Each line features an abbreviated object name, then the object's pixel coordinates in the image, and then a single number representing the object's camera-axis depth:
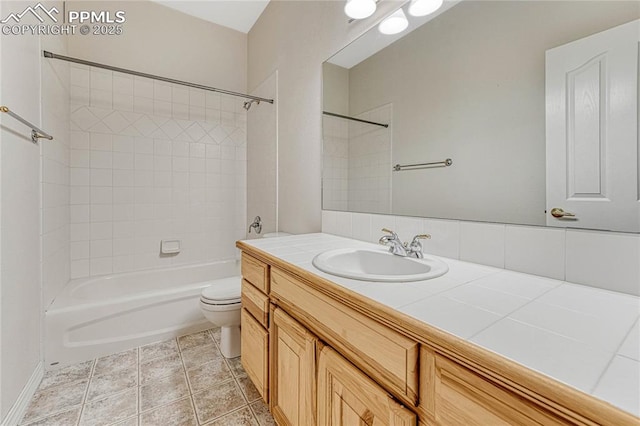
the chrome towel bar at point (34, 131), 1.19
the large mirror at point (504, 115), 0.74
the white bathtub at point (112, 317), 1.67
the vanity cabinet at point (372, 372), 0.40
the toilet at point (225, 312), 1.70
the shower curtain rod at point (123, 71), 1.71
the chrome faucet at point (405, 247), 1.06
